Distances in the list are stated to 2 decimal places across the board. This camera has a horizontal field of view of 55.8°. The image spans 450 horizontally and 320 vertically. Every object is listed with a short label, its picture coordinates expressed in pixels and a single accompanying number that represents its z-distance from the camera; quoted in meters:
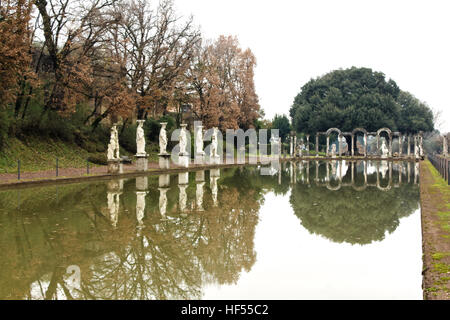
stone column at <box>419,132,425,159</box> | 55.28
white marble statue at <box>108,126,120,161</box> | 22.73
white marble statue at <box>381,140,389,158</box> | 55.66
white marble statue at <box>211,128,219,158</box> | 35.56
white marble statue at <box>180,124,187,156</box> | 29.54
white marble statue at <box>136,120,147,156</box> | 24.92
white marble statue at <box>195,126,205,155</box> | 33.79
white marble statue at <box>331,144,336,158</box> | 58.06
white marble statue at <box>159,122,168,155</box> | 27.14
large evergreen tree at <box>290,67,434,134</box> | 59.81
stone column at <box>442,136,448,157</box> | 61.41
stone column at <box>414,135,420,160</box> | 53.56
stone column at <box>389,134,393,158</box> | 55.63
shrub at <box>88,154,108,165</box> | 28.52
